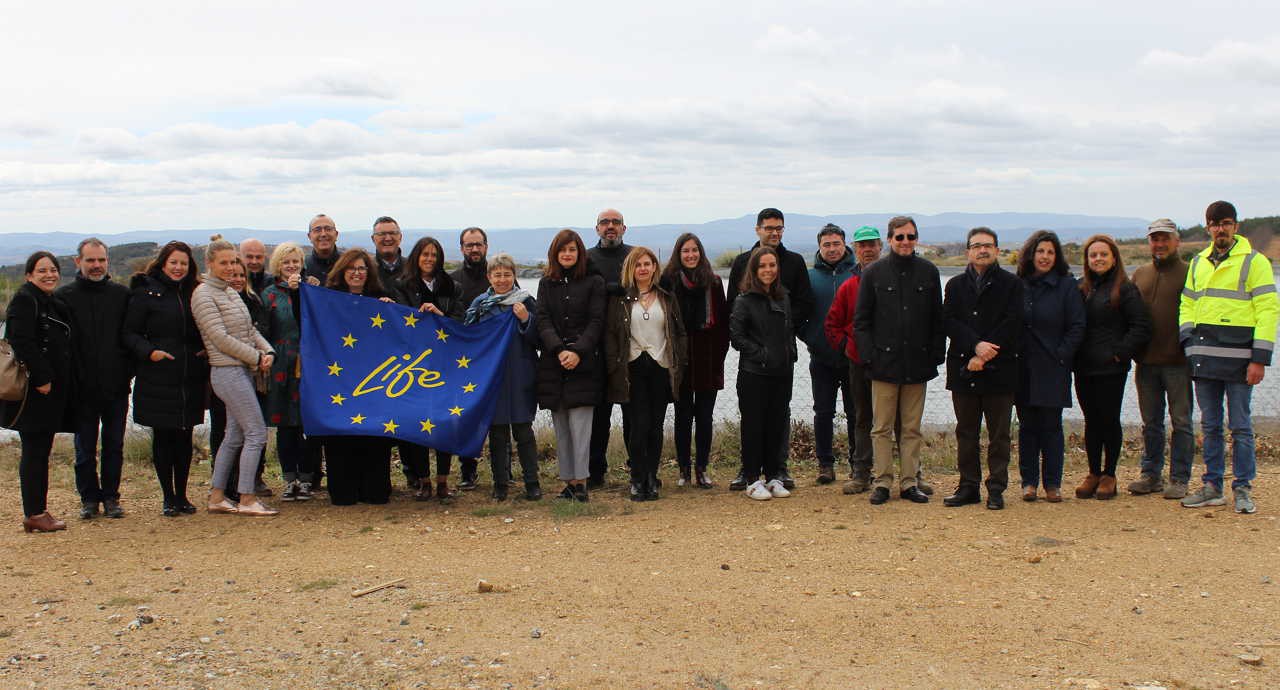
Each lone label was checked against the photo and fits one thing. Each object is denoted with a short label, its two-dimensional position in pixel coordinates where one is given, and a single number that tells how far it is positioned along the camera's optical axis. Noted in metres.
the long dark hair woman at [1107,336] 8.16
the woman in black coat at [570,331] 8.31
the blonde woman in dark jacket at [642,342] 8.41
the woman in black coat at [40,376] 7.60
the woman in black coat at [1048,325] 8.10
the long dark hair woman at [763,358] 8.49
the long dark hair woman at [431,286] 8.75
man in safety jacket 7.74
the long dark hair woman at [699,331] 8.85
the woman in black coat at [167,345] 7.98
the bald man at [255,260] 8.85
